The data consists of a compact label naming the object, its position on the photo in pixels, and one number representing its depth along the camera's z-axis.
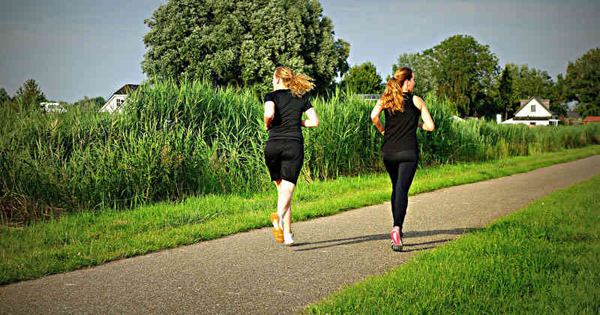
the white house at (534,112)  85.75
